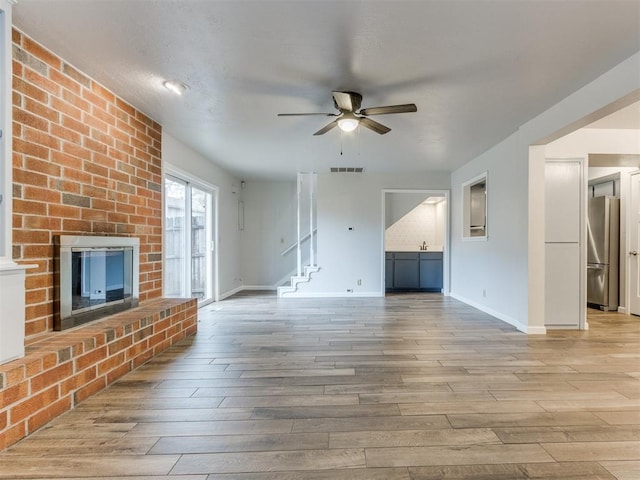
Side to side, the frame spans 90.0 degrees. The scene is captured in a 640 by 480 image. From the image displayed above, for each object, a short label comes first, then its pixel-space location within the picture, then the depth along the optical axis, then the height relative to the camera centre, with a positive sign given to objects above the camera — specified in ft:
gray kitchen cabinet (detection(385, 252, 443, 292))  23.07 -2.23
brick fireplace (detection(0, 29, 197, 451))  6.14 +0.68
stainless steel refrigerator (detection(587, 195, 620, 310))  16.51 -0.60
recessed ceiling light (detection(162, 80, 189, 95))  9.04 +4.43
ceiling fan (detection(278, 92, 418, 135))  8.68 +3.64
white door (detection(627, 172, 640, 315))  15.52 -0.42
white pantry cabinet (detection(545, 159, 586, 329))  13.08 -0.56
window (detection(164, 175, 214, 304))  14.35 -0.04
